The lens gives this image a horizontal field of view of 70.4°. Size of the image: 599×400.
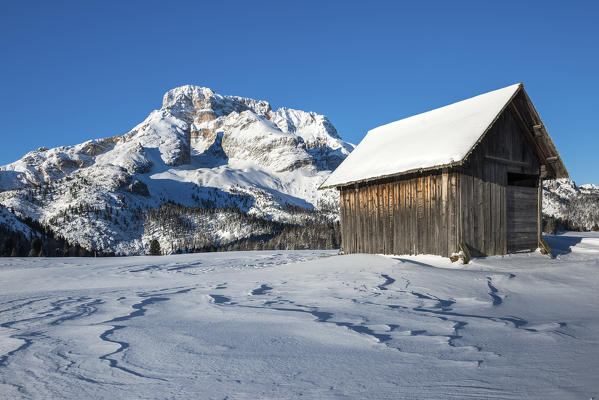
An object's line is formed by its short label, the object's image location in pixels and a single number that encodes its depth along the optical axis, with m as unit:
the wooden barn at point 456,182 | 14.66
